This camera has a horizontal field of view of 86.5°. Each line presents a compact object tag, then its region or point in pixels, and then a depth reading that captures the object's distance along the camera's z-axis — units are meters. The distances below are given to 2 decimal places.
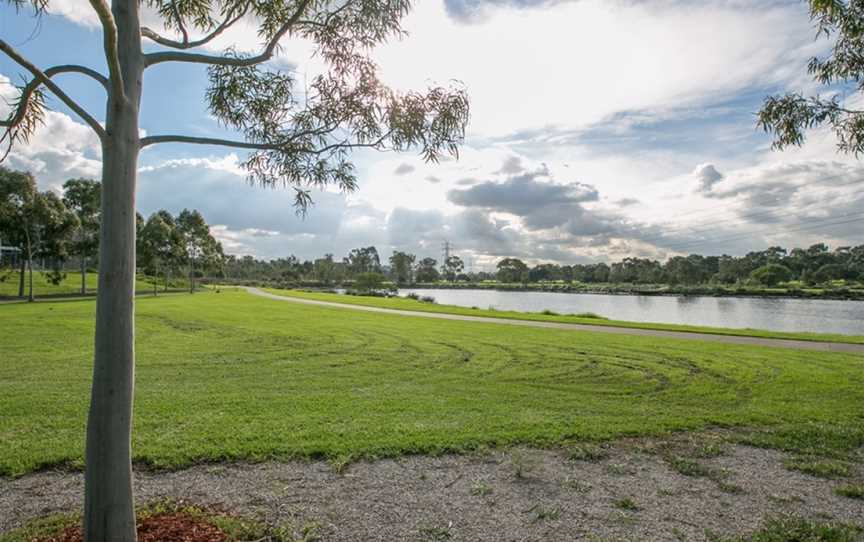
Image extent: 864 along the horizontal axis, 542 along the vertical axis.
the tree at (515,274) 129.00
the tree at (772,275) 76.56
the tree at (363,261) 122.75
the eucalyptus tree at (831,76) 7.23
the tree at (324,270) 113.44
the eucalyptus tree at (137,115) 2.88
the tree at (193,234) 50.91
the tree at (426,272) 135.50
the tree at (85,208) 36.06
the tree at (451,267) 146.50
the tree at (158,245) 41.75
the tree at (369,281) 71.81
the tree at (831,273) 75.12
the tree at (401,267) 127.69
